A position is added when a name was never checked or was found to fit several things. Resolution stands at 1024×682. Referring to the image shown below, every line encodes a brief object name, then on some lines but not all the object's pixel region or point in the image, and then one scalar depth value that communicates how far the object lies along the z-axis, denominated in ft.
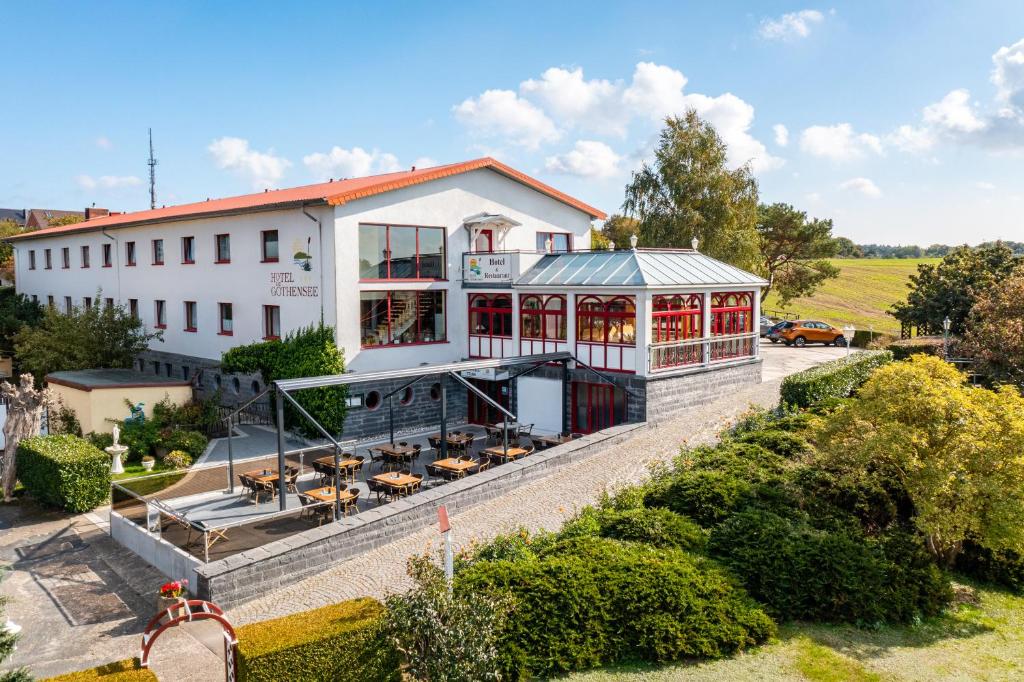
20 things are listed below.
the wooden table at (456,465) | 55.11
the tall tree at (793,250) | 165.78
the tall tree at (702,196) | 127.03
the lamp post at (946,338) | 93.72
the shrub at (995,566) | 40.65
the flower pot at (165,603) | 36.91
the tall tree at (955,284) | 110.22
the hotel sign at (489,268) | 79.97
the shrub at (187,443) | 71.15
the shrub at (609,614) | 29.37
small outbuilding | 74.95
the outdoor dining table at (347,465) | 57.98
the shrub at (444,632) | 26.94
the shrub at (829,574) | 34.09
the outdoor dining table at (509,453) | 59.82
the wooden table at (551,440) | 64.39
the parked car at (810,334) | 127.34
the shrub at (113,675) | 28.12
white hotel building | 72.13
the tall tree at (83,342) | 93.86
